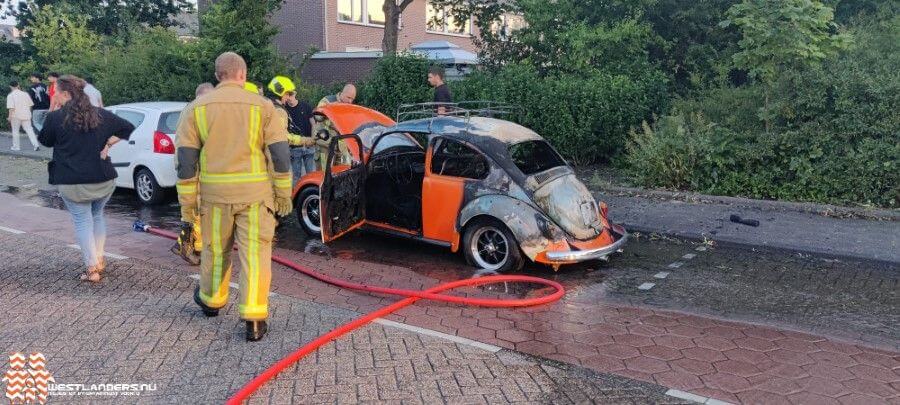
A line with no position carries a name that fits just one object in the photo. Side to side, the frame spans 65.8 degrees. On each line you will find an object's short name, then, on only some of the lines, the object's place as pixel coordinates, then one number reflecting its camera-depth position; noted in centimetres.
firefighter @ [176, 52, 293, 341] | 454
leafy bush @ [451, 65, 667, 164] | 1159
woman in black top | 564
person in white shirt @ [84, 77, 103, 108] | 1232
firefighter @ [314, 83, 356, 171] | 821
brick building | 2339
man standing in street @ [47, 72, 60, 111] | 1357
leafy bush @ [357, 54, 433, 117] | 1325
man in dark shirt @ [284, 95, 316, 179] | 916
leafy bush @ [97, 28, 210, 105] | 1535
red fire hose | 400
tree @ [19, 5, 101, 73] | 2080
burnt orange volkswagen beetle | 645
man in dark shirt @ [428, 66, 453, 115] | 1002
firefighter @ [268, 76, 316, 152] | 775
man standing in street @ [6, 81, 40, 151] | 1605
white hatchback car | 967
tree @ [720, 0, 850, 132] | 937
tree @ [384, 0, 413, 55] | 1600
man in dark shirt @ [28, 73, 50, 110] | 1591
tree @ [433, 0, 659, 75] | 1264
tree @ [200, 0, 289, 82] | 1398
